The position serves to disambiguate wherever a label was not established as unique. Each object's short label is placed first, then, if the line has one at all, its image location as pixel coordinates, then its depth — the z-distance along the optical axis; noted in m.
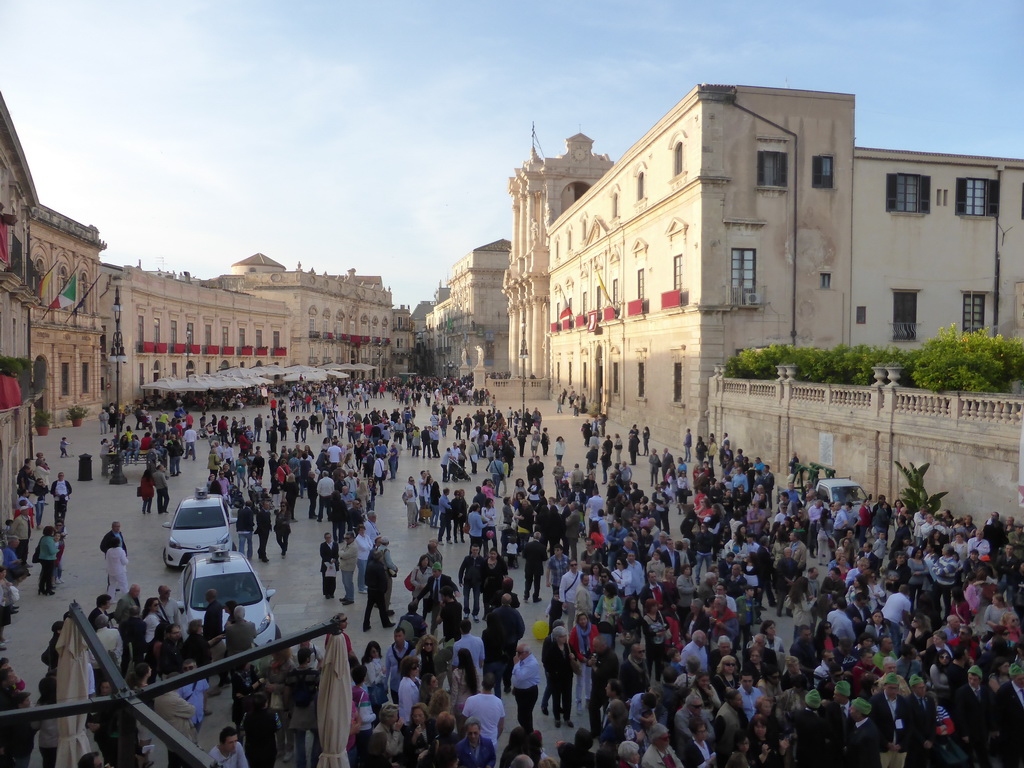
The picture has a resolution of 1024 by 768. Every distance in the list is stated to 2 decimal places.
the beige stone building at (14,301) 16.06
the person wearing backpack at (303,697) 7.12
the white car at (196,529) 13.50
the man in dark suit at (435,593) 9.75
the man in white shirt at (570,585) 9.72
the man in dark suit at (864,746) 6.26
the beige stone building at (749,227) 27.11
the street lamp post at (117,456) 22.12
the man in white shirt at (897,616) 9.12
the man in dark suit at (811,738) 6.38
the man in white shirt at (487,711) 6.59
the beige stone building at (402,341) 112.75
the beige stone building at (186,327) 43.91
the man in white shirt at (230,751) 5.88
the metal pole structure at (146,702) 4.05
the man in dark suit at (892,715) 6.64
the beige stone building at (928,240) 27.78
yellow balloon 9.70
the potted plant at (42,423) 31.00
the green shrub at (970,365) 16.22
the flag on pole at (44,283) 24.12
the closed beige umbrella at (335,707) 6.16
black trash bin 22.38
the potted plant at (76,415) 34.75
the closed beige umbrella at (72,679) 6.36
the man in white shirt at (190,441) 26.22
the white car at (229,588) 9.62
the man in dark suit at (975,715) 6.98
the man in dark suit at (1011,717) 6.95
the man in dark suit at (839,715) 6.49
